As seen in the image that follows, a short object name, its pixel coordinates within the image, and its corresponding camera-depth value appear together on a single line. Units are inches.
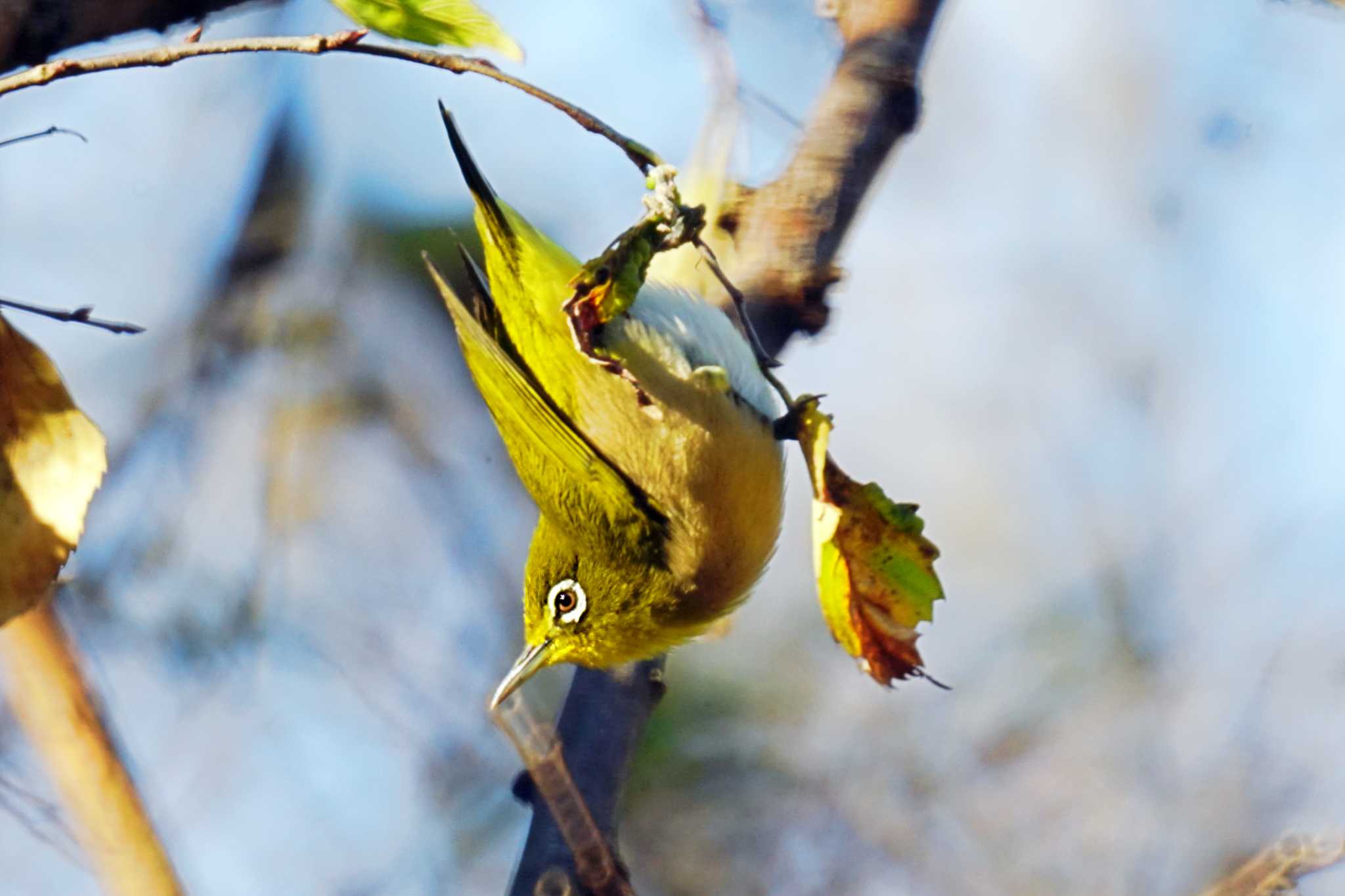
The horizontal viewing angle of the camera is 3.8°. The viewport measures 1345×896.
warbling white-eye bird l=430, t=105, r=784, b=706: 128.8
